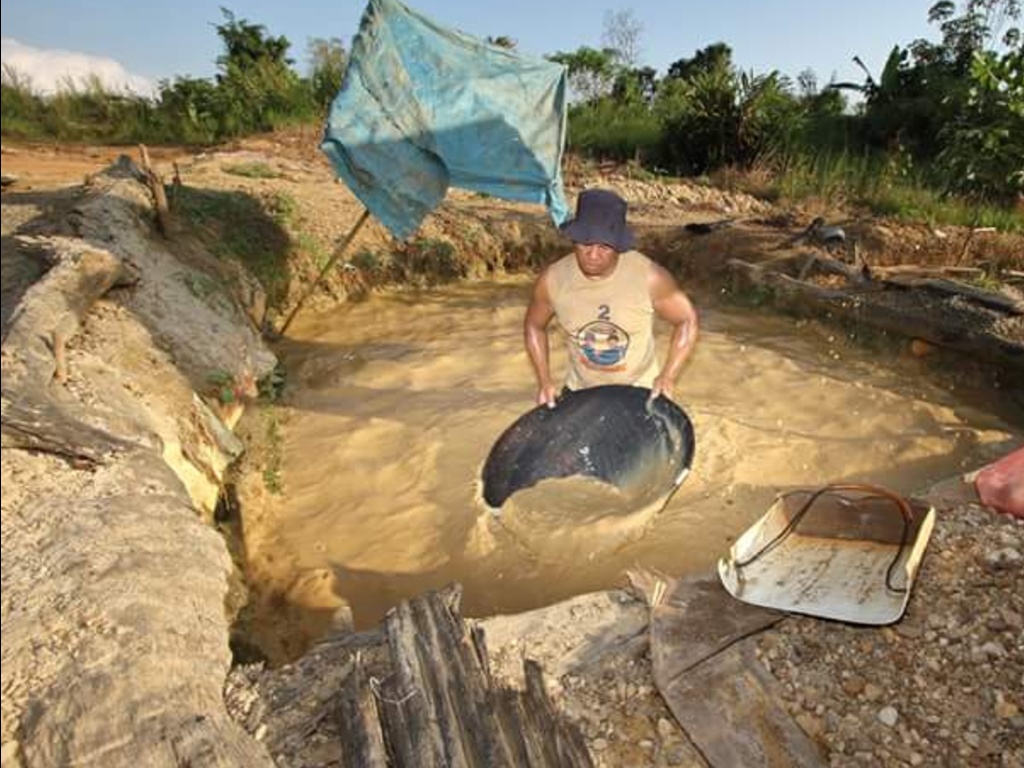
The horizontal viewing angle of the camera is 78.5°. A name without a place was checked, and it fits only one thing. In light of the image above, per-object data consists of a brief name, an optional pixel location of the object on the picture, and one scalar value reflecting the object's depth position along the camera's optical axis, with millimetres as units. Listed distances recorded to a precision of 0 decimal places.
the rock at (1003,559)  2428
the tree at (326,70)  12102
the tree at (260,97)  11578
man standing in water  2982
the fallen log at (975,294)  5086
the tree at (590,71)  16578
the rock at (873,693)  2039
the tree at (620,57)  18916
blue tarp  4656
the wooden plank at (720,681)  1885
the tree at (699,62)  19125
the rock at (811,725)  1964
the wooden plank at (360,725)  1772
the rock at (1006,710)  1942
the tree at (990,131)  5000
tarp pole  5121
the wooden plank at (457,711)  1783
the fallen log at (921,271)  6188
